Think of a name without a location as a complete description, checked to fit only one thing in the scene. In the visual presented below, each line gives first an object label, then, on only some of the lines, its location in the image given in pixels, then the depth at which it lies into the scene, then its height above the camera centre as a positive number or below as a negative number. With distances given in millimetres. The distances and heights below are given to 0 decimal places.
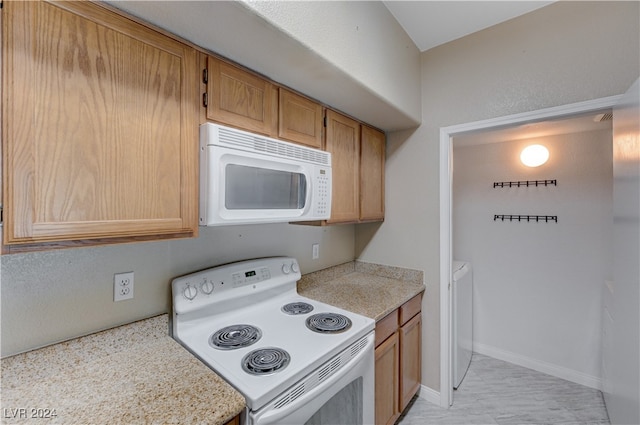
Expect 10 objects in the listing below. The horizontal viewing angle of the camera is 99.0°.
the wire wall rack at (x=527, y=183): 2544 +302
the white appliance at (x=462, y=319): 2186 -926
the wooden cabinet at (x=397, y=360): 1572 -938
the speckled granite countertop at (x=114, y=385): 757 -554
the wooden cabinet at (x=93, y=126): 715 +269
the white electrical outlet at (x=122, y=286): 1123 -303
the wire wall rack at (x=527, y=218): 2534 -36
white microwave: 1038 +155
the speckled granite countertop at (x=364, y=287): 1644 -532
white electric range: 945 -557
